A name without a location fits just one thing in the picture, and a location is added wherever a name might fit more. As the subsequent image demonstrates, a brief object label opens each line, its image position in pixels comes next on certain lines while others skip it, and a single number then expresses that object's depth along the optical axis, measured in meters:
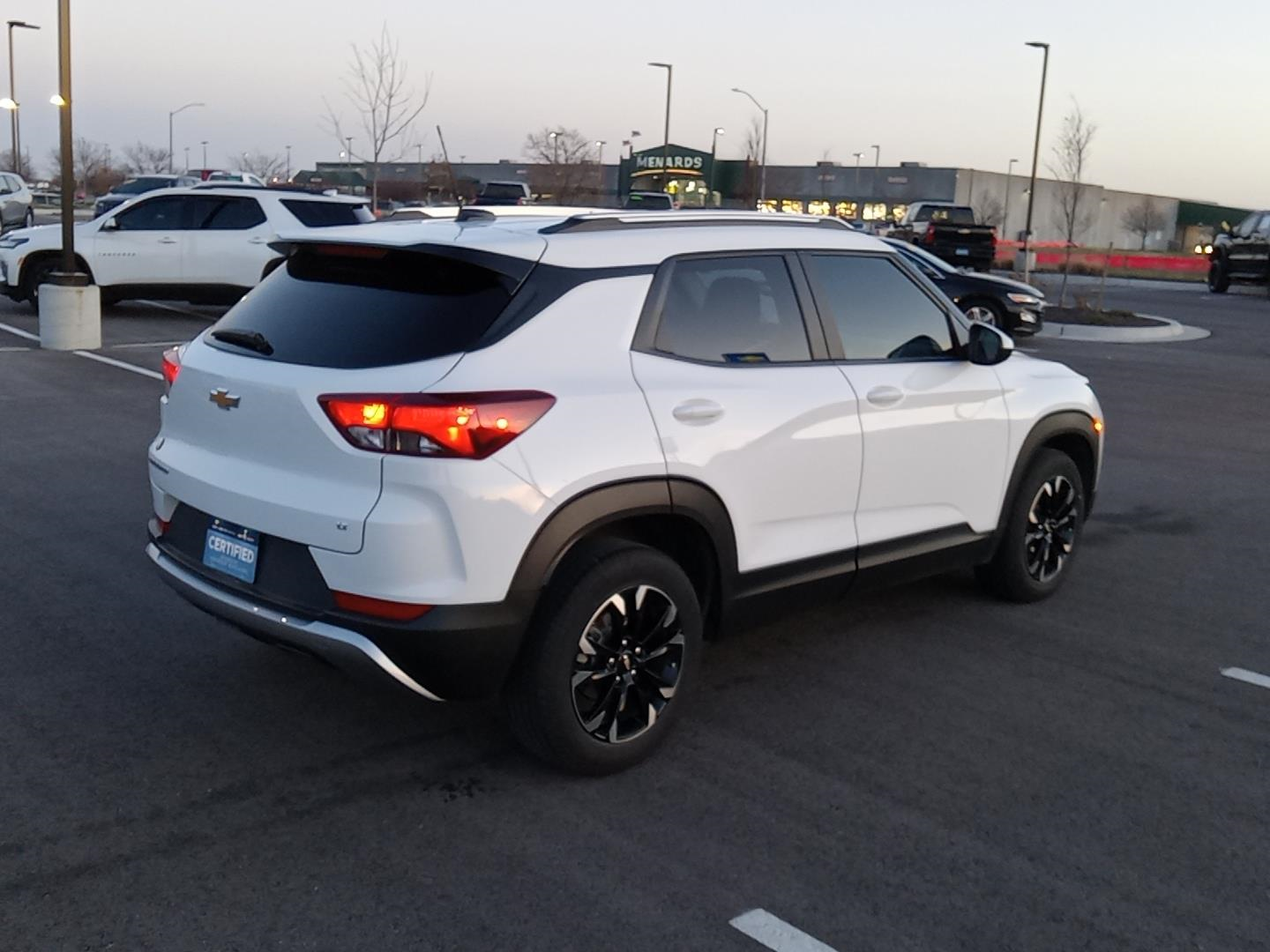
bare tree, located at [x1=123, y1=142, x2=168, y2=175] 95.38
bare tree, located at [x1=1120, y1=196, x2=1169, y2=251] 80.19
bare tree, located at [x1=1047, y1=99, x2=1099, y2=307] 39.84
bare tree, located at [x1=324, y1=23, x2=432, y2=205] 28.30
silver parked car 33.41
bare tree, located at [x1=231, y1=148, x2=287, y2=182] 89.56
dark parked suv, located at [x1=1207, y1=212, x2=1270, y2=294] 32.81
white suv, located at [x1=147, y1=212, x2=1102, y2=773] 3.92
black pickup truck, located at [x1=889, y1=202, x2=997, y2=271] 28.52
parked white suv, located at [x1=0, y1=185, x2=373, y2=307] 17.47
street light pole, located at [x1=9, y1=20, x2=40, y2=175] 50.12
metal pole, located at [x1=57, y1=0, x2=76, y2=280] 14.25
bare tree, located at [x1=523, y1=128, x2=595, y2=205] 50.34
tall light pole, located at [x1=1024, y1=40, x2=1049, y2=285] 38.66
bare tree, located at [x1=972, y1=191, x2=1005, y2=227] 66.19
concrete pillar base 14.36
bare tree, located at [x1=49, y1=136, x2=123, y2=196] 77.31
